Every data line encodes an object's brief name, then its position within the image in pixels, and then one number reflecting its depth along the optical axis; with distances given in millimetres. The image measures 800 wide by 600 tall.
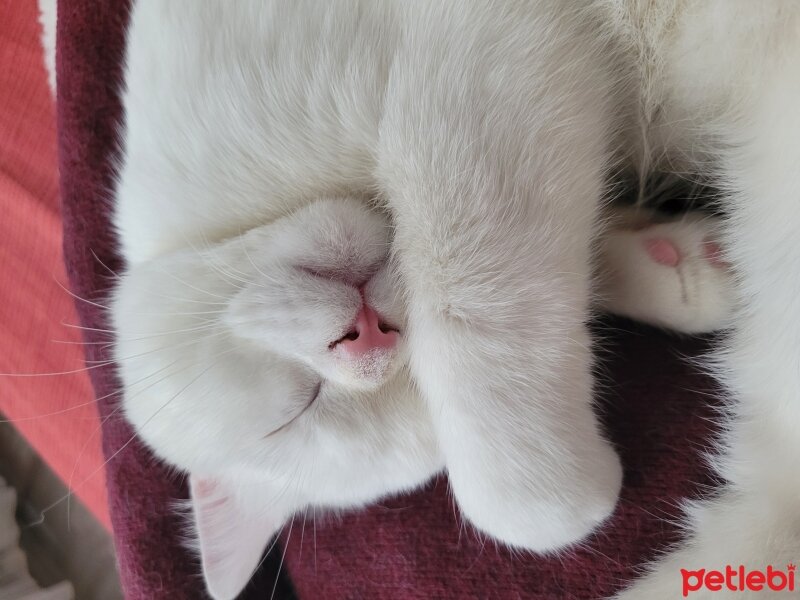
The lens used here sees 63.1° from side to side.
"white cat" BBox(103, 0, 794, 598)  145
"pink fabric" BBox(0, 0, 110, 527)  298
